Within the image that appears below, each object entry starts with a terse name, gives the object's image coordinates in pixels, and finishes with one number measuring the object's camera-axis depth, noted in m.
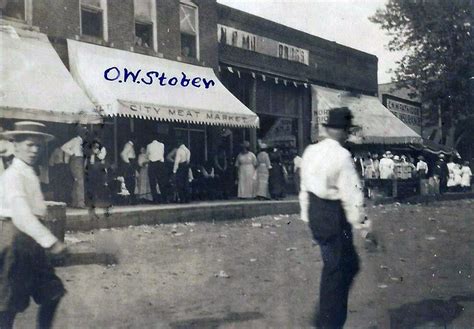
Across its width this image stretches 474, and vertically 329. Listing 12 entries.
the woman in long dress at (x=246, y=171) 15.26
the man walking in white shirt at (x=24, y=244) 3.57
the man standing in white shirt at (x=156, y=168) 12.90
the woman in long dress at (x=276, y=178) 15.95
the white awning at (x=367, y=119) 19.58
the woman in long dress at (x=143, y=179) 13.05
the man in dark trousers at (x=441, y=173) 22.44
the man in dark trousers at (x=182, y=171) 13.08
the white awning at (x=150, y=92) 11.98
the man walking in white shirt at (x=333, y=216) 4.04
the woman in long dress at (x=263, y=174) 15.45
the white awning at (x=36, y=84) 9.79
